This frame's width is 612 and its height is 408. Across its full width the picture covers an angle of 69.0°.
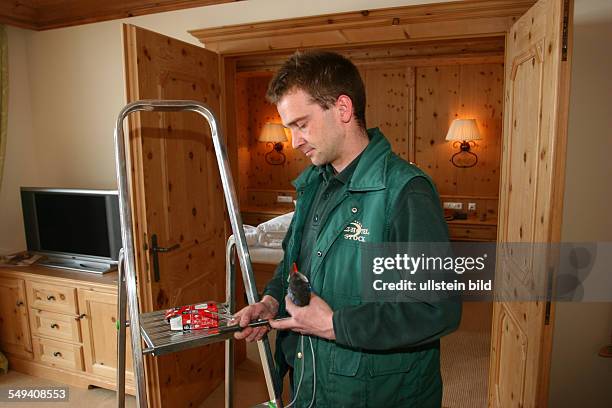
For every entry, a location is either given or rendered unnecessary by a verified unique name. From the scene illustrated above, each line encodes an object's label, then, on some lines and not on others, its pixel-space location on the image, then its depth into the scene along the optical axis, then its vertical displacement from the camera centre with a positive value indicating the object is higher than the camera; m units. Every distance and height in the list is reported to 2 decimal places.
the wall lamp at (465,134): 4.97 +0.15
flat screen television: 2.88 -0.49
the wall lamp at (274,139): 6.02 +0.16
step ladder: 1.12 -0.46
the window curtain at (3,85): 3.24 +0.51
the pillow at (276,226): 4.32 -0.73
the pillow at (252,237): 4.24 -0.81
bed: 3.96 -0.89
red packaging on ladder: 1.21 -0.45
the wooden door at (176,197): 2.12 -0.24
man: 1.06 -0.28
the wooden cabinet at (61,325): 2.77 -1.12
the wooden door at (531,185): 1.57 -0.16
